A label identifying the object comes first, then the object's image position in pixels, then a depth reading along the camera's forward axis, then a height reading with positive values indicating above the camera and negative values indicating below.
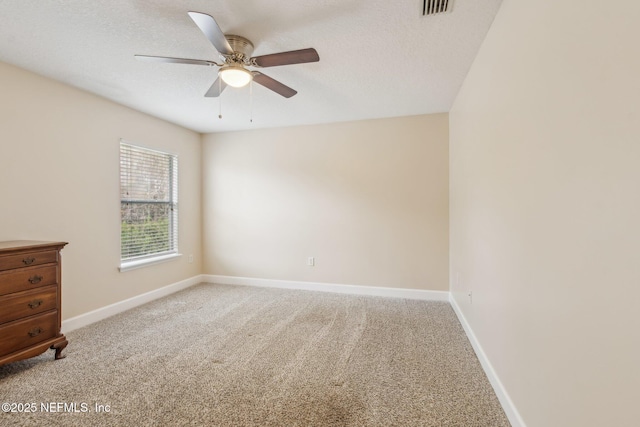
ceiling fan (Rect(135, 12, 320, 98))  1.73 +1.04
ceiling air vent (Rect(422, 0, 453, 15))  1.61 +1.22
